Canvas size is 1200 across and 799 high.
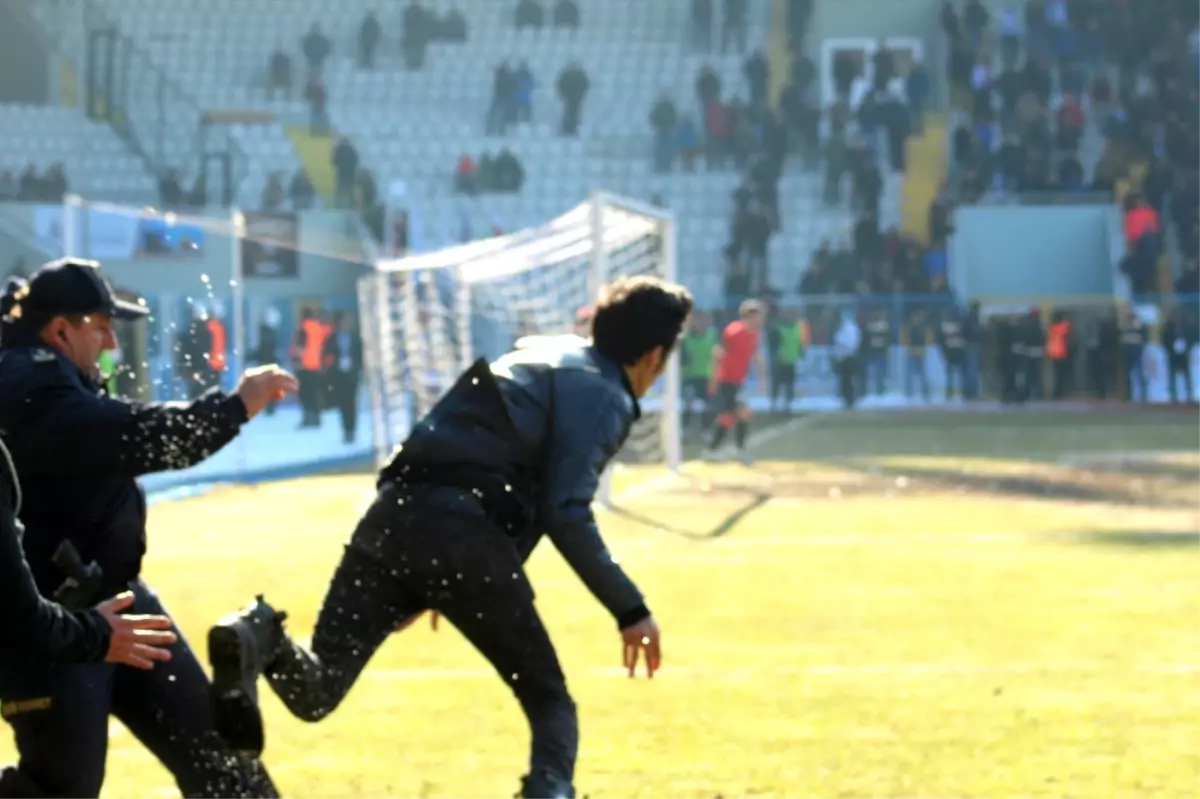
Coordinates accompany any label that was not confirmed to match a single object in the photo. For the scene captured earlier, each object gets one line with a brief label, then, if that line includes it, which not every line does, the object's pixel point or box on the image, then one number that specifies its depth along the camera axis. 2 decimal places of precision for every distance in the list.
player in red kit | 27.33
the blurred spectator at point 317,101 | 48.75
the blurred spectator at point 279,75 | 49.84
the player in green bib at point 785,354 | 37.91
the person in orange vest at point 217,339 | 23.33
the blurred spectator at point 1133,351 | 40.81
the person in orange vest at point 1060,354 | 41.16
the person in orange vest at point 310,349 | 32.81
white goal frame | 24.48
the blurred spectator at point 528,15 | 52.16
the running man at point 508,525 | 6.26
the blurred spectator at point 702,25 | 50.53
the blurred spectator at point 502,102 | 48.75
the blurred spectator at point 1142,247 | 42.66
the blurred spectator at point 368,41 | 50.53
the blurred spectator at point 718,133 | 46.84
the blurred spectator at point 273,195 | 43.81
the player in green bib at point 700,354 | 33.53
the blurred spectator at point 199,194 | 41.29
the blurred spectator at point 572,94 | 48.84
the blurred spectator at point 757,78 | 46.84
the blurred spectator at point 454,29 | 51.31
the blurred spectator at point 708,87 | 47.19
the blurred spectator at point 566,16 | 52.12
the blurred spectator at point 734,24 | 50.50
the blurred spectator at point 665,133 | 47.25
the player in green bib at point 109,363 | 19.20
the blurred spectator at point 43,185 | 40.84
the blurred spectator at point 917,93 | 47.09
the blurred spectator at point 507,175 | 46.16
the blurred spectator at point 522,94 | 48.97
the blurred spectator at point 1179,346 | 40.16
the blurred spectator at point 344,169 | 44.94
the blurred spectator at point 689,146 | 47.19
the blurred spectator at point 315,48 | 49.72
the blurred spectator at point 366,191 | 44.00
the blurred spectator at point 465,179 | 46.03
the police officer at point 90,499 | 5.52
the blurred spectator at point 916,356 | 41.00
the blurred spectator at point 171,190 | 41.38
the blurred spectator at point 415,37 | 50.62
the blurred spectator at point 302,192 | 44.12
